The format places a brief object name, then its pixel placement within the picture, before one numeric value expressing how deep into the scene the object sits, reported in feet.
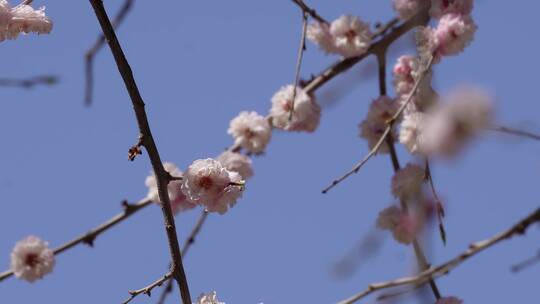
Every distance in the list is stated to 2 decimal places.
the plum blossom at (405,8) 29.84
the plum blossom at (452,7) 27.63
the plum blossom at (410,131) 25.23
